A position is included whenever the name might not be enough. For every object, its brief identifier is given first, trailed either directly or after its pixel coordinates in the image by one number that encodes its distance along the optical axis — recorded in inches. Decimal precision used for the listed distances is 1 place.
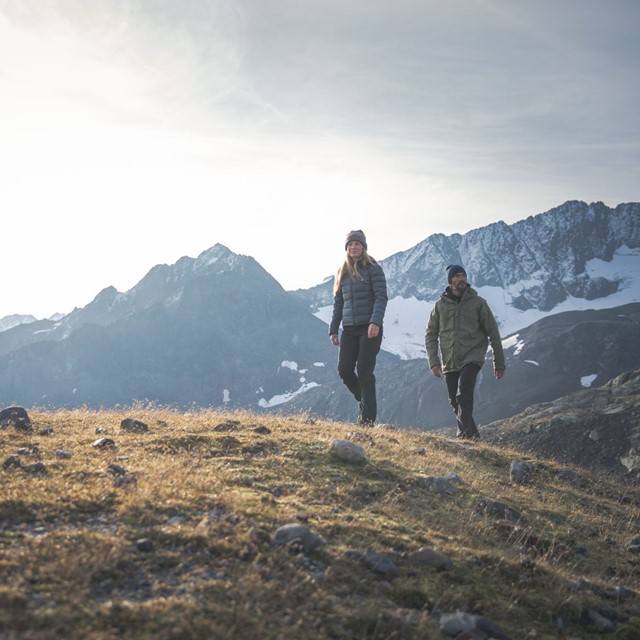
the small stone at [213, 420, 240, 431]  414.7
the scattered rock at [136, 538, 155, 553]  178.8
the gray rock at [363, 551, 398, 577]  188.9
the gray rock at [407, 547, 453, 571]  201.3
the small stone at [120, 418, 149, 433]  393.4
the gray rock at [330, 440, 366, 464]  334.6
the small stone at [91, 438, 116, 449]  319.6
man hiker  503.5
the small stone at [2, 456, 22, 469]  252.2
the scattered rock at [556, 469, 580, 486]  445.9
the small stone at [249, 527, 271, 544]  190.9
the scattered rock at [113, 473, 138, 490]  231.6
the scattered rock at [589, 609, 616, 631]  188.9
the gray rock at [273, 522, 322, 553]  192.4
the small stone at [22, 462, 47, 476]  249.0
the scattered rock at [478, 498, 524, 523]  292.7
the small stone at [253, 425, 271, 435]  406.6
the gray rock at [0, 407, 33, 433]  375.9
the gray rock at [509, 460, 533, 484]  406.9
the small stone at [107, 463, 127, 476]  253.3
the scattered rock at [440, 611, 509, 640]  160.9
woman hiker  473.1
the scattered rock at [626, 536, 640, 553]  299.6
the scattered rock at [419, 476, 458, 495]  314.8
